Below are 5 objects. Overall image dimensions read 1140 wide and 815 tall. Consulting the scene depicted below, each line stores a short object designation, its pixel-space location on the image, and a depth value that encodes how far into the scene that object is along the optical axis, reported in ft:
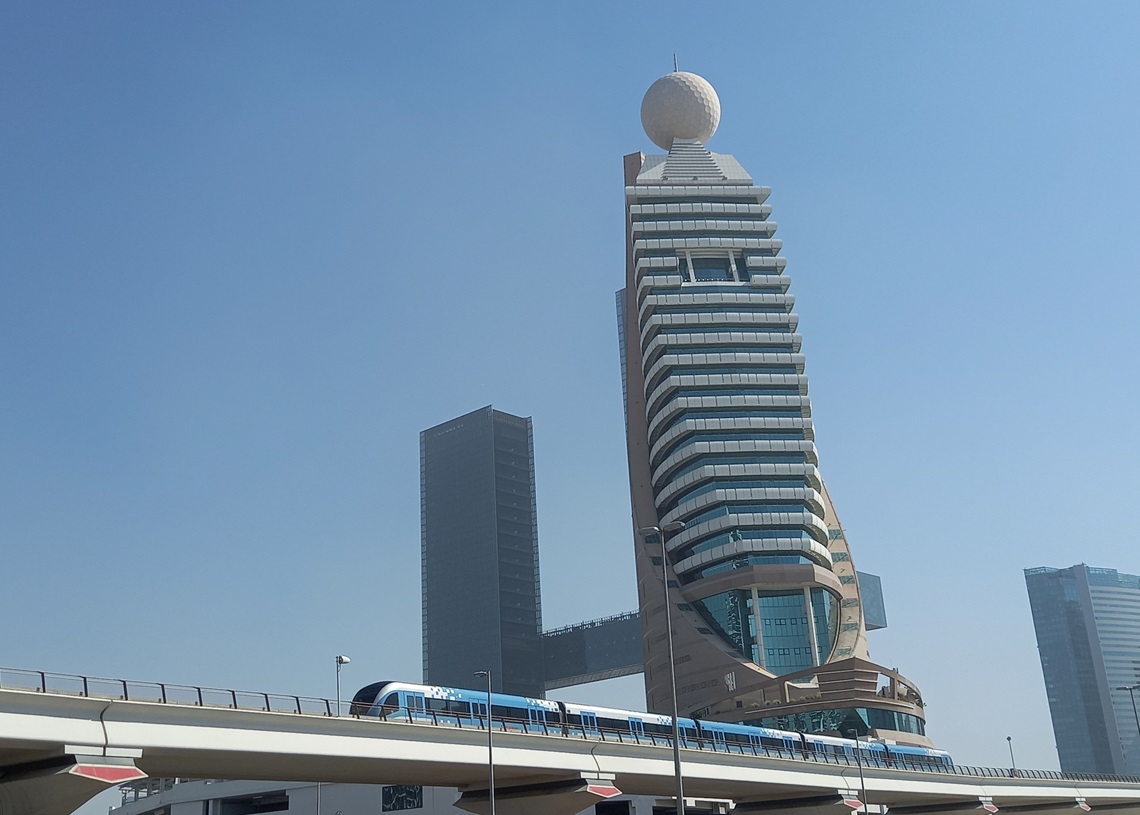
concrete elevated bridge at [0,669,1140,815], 128.98
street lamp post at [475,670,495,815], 168.96
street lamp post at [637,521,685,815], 136.26
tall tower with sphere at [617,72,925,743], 431.02
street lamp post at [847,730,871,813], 231.30
